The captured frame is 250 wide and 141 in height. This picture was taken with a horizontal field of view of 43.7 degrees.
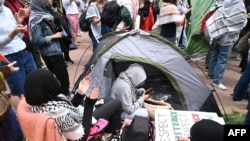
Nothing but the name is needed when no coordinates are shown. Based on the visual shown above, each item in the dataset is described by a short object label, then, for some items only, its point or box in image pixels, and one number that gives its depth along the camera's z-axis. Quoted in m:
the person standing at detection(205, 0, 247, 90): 4.19
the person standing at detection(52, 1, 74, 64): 3.72
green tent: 5.70
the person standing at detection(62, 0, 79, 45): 6.17
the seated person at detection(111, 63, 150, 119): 3.13
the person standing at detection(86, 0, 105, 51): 4.95
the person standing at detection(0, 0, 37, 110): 2.88
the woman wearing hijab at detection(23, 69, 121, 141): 1.97
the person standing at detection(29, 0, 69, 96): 3.35
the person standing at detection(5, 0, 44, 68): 3.36
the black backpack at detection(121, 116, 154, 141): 2.64
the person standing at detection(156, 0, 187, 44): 4.55
